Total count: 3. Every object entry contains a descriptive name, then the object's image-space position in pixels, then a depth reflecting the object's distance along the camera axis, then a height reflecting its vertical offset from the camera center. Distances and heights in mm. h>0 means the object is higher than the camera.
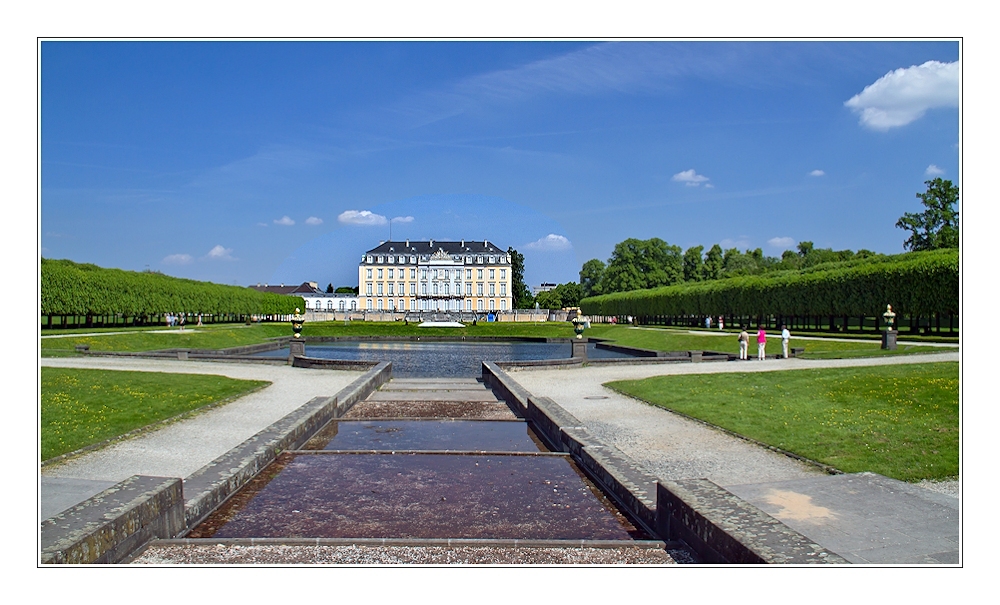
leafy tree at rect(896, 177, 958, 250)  50938 +6250
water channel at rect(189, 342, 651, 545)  5871 -1906
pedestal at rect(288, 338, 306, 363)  24734 -1644
